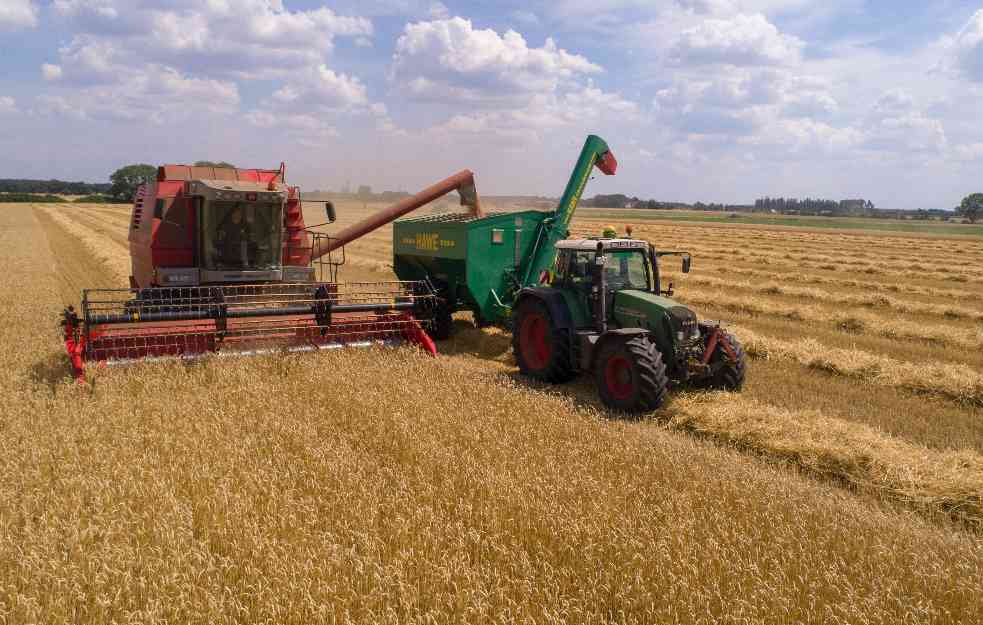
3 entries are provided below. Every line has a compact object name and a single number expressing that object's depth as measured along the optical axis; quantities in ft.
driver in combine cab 29.50
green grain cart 21.85
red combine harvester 24.36
